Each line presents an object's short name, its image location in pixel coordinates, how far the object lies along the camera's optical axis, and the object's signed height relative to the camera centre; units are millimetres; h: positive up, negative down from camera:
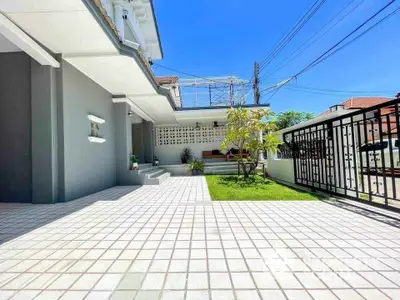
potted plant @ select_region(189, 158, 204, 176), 12484 -690
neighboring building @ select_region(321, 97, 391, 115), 24441 +5329
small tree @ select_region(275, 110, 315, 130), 30983 +4567
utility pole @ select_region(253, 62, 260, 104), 18734 +5617
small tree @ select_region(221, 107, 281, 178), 9081 +898
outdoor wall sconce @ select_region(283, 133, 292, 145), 8601 +510
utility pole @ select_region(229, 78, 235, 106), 15816 +4207
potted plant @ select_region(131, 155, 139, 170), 9270 -221
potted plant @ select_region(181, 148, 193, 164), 14844 +6
